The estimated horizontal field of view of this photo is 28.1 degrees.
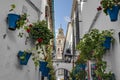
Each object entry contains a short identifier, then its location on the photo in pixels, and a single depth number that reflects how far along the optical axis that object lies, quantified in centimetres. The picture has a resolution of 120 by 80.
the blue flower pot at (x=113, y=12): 356
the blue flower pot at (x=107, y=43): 444
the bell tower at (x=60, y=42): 4064
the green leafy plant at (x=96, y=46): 447
